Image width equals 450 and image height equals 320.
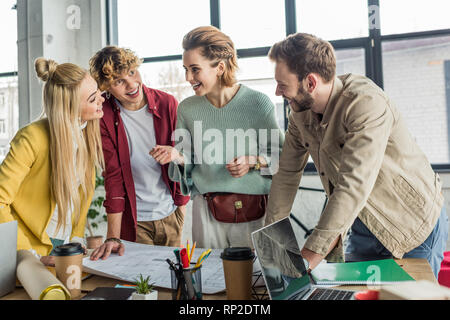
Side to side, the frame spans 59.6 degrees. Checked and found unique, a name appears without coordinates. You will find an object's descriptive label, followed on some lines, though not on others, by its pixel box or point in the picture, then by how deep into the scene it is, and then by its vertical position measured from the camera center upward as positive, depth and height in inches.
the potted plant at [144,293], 33.7 -10.5
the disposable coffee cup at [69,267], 39.3 -9.2
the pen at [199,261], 34.5 -8.1
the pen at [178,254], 34.7 -7.4
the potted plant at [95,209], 147.7 -13.6
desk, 38.8 -12.1
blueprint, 41.6 -11.1
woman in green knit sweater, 60.7 +3.7
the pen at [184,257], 33.9 -7.5
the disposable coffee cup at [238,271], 35.6 -9.3
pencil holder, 34.0 -9.8
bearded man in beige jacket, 43.2 +1.3
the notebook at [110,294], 34.2 -10.7
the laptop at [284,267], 32.3 -8.7
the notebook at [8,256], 39.1 -8.1
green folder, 39.8 -11.6
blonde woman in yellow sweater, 51.5 +1.4
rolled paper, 34.0 -9.7
